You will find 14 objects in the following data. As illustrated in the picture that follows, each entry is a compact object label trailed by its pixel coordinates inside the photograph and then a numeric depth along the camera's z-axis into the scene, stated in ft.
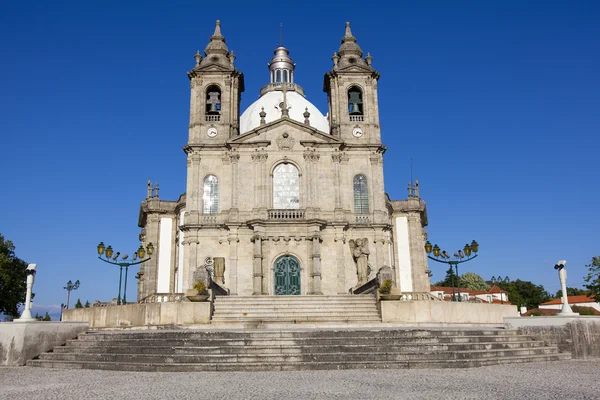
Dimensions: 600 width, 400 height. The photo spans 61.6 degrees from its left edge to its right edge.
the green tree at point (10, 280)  128.78
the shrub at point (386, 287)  62.54
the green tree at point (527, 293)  272.86
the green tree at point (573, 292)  324.76
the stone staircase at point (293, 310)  64.49
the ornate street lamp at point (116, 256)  77.51
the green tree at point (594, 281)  128.42
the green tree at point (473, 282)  307.58
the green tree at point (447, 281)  307.91
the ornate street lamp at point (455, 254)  80.33
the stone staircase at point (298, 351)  37.09
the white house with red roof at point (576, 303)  255.70
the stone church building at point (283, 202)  98.89
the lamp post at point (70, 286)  178.60
